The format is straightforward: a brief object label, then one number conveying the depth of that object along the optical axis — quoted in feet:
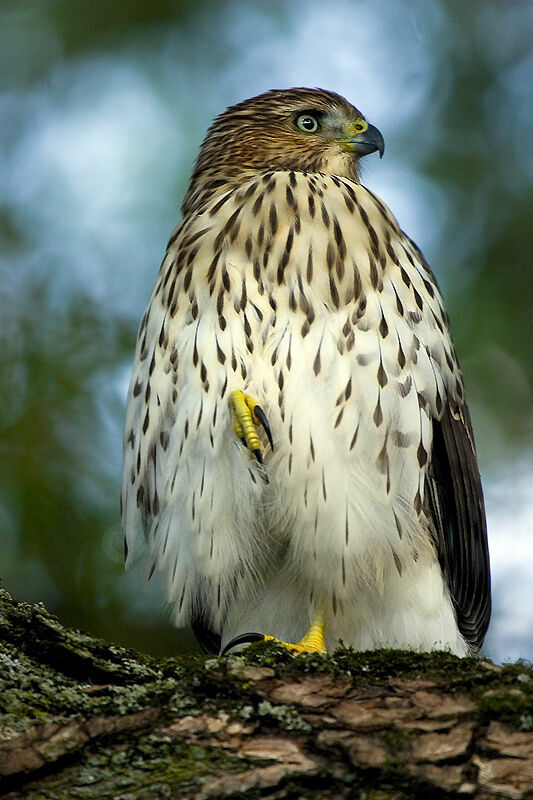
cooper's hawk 25.30
